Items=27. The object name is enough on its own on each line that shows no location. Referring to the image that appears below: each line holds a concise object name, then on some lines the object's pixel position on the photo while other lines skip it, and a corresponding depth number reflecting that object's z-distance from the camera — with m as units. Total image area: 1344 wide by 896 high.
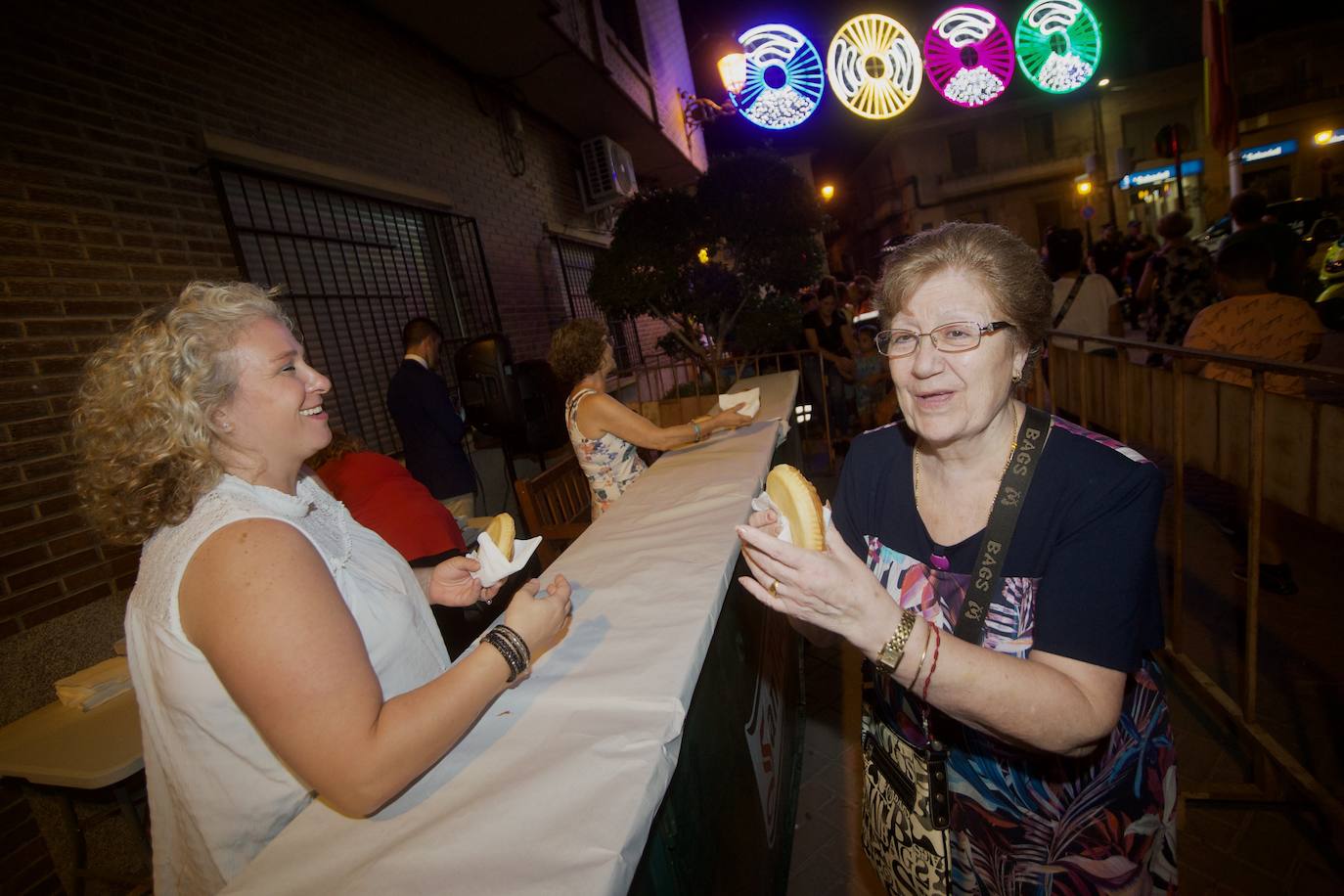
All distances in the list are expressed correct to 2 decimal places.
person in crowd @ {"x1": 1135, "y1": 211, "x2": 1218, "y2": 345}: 5.78
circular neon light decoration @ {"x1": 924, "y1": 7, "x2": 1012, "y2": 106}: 7.83
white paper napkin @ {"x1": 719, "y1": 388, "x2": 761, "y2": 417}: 3.92
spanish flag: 9.51
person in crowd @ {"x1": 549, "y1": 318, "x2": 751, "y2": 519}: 3.74
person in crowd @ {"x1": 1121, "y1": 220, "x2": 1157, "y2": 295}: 11.68
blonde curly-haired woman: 1.10
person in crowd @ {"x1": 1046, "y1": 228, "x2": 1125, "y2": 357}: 5.18
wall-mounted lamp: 8.64
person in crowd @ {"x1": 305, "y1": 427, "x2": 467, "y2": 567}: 3.19
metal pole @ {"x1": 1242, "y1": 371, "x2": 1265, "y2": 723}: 2.22
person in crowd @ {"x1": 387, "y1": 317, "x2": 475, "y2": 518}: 4.86
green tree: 6.36
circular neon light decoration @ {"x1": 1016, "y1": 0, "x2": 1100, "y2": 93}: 8.27
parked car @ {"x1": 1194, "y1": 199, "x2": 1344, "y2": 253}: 11.75
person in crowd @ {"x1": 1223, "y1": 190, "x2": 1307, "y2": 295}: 4.84
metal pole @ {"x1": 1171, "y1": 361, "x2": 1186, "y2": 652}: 2.73
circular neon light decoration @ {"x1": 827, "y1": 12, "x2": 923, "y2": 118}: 7.52
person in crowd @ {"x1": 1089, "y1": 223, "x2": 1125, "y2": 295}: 8.42
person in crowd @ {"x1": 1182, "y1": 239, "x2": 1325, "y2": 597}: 3.42
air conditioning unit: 10.37
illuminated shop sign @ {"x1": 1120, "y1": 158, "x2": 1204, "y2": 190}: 28.05
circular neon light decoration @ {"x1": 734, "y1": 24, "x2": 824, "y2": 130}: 7.92
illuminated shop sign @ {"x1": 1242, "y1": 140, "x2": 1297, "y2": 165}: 27.84
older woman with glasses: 1.17
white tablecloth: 0.98
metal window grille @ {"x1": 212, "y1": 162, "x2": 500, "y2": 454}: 4.77
